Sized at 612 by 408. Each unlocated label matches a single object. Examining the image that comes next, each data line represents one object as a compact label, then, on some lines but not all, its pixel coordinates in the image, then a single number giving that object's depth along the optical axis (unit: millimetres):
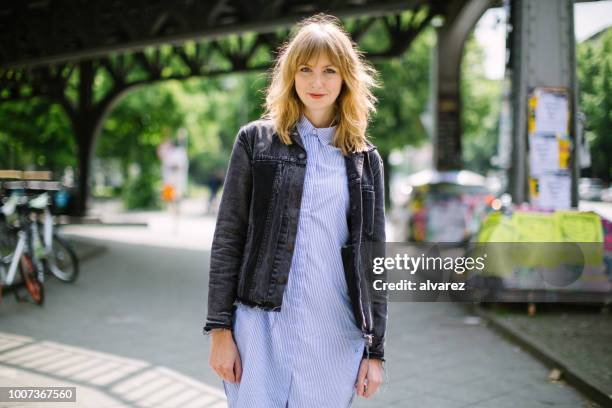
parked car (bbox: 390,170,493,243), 12445
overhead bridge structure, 7648
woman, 2146
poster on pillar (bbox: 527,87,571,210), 7426
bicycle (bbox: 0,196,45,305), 8242
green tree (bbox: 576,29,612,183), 6863
